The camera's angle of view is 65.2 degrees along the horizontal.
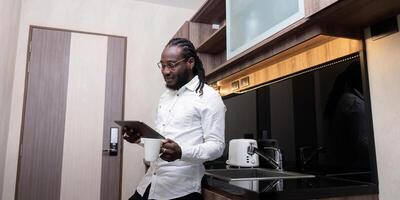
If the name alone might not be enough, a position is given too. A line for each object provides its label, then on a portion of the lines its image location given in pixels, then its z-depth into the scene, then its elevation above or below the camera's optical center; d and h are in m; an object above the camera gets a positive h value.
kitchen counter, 1.05 -0.17
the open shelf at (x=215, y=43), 2.06 +0.70
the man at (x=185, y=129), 1.14 +0.04
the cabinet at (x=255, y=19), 1.29 +0.57
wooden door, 2.70 +0.21
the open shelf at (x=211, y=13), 2.17 +0.93
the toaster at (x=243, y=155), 1.83 -0.09
